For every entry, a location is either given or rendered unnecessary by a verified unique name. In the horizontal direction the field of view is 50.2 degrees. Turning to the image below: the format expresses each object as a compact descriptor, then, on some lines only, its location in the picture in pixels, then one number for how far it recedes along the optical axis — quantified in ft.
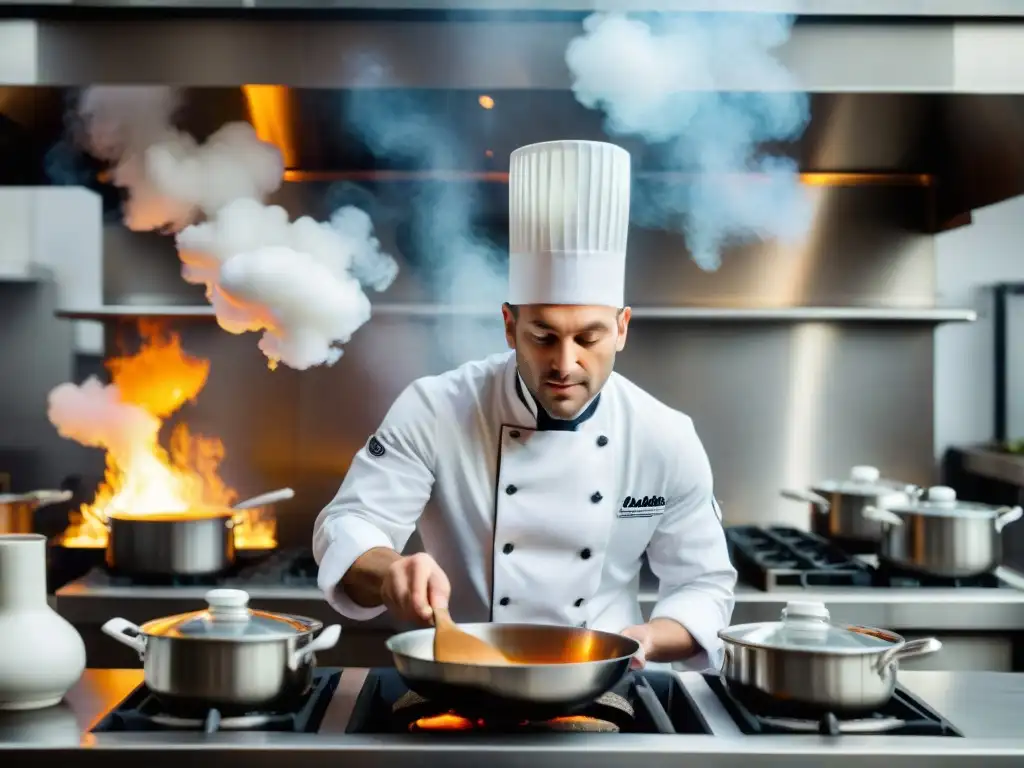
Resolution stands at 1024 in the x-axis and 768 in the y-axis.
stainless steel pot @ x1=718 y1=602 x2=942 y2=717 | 4.43
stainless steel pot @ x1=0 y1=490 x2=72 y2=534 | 9.71
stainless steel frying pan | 4.23
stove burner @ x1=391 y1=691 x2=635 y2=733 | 4.56
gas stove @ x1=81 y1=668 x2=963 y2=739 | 4.48
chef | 6.35
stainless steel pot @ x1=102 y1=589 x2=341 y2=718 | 4.41
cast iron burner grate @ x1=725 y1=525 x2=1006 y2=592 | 9.10
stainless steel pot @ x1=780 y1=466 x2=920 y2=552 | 10.24
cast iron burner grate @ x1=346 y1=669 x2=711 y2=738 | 4.55
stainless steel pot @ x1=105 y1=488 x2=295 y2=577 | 9.11
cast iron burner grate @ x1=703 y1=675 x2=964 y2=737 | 4.49
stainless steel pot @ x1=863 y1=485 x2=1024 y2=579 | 9.08
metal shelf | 10.69
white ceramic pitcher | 4.73
